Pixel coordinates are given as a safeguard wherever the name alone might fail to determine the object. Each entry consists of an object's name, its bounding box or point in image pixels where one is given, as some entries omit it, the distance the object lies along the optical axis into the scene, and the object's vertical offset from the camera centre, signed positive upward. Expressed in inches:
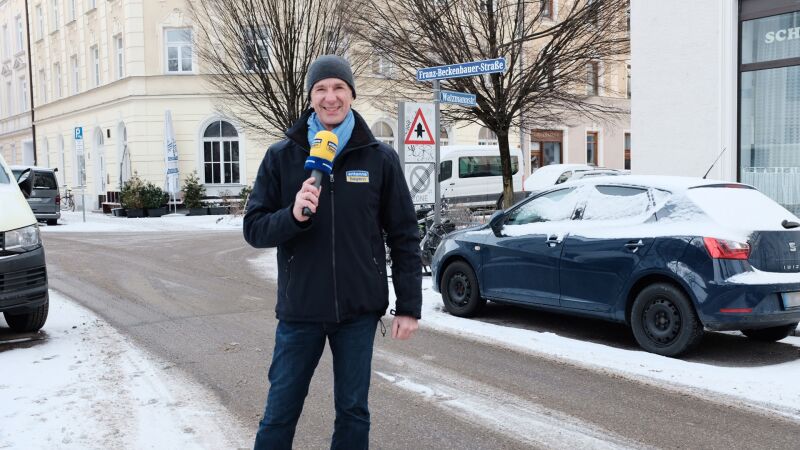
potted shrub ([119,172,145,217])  1103.6 -17.8
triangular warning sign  431.5 +27.8
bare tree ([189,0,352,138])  875.2 +166.2
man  119.0 -12.5
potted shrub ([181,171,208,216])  1117.7 -16.8
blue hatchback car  236.8 -28.7
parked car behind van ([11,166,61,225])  945.5 -13.0
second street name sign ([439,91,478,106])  410.6 +45.1
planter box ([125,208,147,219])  1116.1 -41.3
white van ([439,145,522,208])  979.3 +4.9
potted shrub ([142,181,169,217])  1109.7 -21.9
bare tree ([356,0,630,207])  554.9 +103.8
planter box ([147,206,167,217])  1115.9 -41.0
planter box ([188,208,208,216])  1127.6 -41.7
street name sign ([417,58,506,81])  383.2 +57.8
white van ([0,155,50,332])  267.4 -28.4
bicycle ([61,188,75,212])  1402.6 -28.0
